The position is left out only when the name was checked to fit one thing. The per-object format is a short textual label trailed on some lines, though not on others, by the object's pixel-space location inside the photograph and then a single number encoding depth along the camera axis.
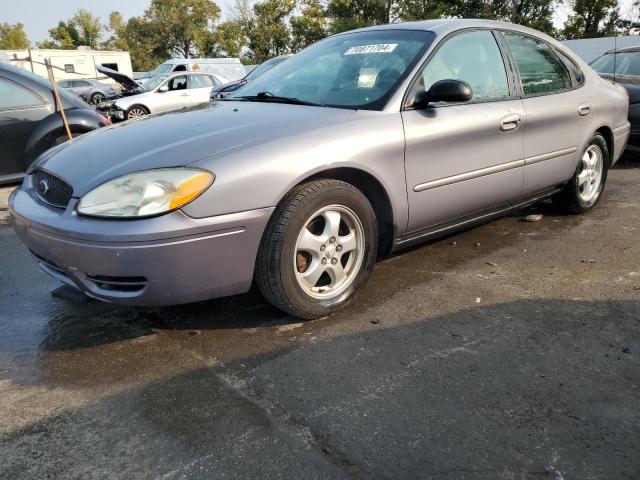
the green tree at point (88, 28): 69.62
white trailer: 35.92
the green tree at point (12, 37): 67.75
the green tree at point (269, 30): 47.60
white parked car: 14.45
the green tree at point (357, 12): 42.94
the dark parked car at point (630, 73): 6.62
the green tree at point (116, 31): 63.41
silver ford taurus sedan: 2.40
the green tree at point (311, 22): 45.23
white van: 20.17
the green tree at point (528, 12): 33.78
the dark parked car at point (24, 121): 5.68
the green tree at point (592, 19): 33.11
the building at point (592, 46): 21.55
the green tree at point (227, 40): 50.62
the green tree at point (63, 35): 68.31
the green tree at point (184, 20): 53.88
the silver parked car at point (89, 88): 25.55
